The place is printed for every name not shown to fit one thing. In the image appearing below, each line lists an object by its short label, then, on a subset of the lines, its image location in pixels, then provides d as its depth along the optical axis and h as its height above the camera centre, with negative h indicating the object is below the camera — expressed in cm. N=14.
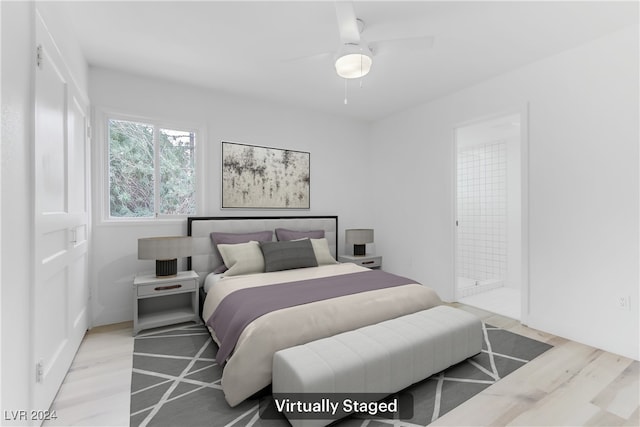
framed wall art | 381 +45
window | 324 +46
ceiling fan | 192 +114
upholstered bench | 162 -89
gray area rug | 174 -120
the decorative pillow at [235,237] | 349 -32
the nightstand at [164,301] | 285 -99
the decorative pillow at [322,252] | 368 -51
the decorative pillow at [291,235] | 388 -31
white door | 163 -7
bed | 186 -69
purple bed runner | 211 -68
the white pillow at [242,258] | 314 -52
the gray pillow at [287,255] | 324 -49
